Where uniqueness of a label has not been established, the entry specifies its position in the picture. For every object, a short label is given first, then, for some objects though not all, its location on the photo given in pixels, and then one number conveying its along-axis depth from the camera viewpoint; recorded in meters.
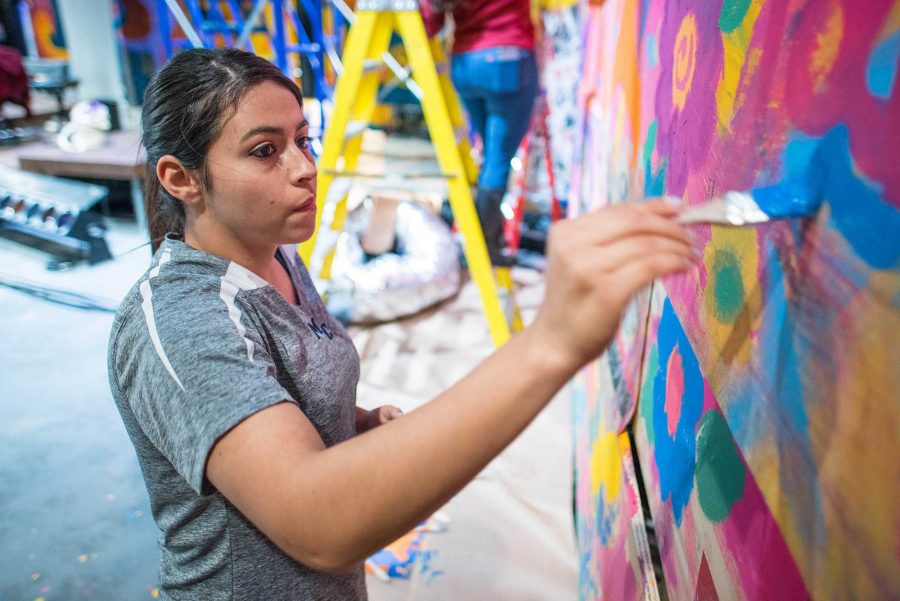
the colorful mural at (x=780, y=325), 0.34
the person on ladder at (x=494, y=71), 2.15
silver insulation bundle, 2.62
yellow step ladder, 1.90
